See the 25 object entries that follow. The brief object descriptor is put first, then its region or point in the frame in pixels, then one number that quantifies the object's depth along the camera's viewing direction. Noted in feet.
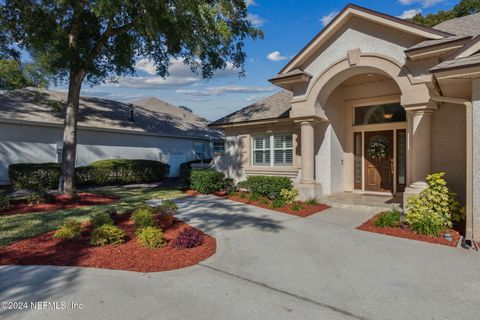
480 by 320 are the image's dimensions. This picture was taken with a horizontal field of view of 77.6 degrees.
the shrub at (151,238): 18.74
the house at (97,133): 47.65
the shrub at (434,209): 21.95
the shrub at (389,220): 23.50
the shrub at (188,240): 18.69
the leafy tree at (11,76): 47.26
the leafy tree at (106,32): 32.30
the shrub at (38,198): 32.76
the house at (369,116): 23.64
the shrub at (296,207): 30.06
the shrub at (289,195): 33.63
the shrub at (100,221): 21.78
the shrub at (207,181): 42.78
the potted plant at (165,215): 23.95
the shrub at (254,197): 36.18
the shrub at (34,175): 44.62
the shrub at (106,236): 18.89
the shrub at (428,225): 21.28
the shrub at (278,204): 31.86
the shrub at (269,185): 35.37
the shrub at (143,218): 21.77
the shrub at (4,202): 29.55
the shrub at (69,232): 20.43
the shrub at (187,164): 67.86
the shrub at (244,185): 39.11
